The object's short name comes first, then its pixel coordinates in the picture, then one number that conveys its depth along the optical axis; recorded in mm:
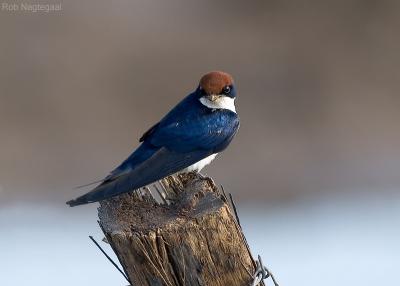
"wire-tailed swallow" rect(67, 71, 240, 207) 7766
